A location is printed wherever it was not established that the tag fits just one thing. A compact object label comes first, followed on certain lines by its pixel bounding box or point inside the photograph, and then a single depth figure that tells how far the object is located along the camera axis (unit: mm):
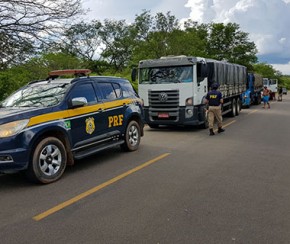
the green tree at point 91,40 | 59844
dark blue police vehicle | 5312
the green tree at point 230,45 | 55938
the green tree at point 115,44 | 63469
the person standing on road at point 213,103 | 11348
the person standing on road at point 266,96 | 25562
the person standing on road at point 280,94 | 38284
